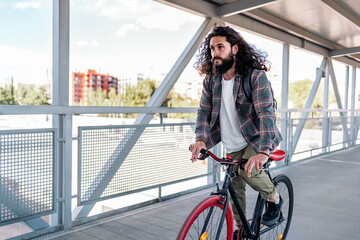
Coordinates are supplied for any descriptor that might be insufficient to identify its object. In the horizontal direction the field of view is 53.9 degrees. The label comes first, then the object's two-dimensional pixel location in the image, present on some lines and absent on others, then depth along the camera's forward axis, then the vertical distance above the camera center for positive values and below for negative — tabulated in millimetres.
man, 1938 +3
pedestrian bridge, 2781 -625
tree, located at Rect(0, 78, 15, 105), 71625 +2546
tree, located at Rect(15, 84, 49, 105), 72162 +2467
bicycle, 1674 -548
